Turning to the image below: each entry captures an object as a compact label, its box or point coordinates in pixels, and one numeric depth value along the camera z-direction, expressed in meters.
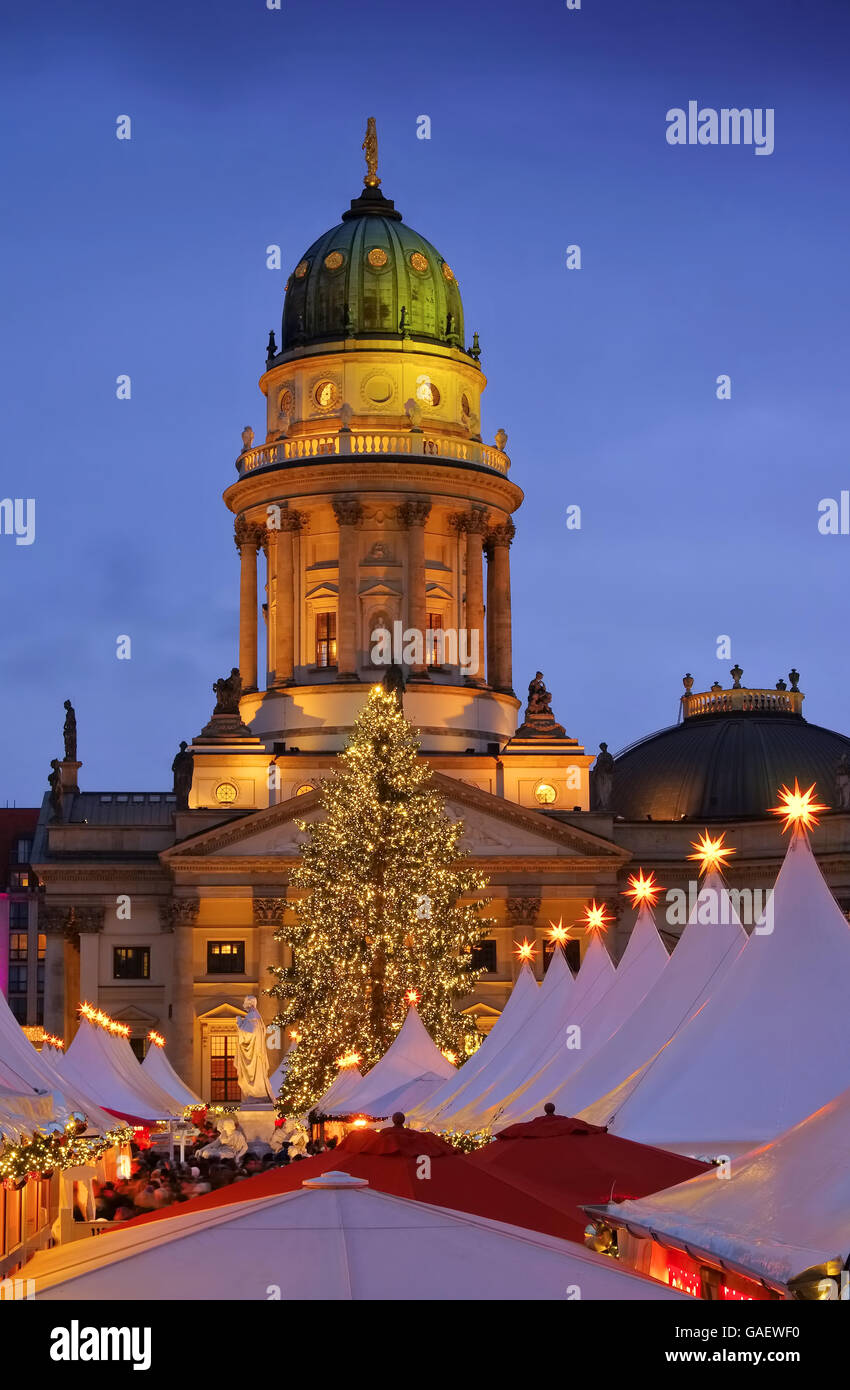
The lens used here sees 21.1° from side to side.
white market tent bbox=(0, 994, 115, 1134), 30.20
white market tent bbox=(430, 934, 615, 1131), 36.06
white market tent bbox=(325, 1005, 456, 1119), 45.69
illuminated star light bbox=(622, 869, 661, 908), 39.41
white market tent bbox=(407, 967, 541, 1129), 39.66
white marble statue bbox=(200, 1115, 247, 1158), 45.50
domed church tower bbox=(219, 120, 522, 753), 96.62
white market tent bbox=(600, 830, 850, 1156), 22.36
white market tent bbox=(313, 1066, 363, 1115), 48.38
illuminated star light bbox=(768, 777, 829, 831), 26.03
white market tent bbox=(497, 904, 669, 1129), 32.84
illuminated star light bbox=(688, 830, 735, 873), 30.99
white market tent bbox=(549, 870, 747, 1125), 29.14
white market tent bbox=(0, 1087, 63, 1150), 26.88
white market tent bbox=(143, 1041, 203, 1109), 66.44
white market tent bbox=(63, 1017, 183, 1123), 51.94
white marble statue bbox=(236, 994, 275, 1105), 48.50
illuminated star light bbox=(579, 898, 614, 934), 48.19
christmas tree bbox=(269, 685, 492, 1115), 61.19
